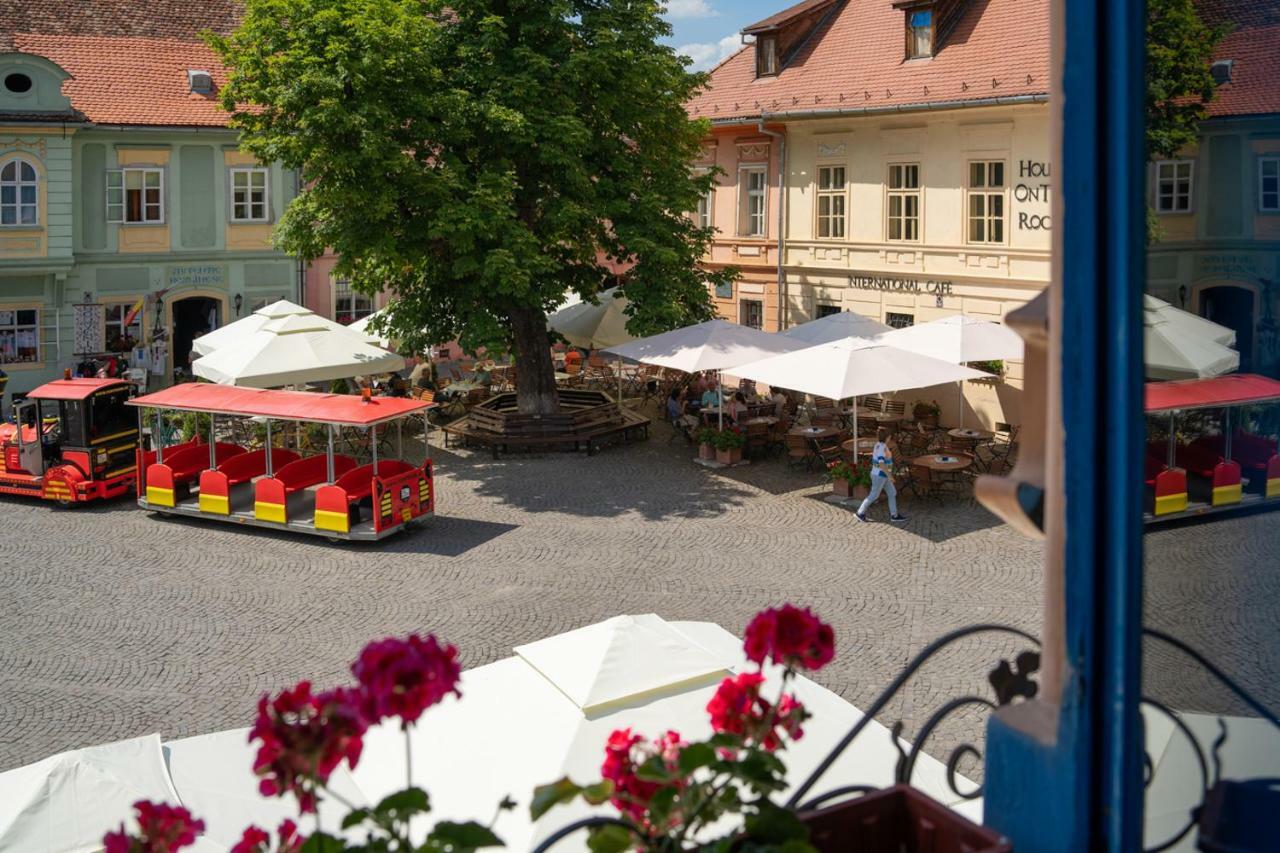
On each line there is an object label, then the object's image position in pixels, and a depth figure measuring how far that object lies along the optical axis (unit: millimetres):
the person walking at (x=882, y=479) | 19078
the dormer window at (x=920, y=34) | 27891
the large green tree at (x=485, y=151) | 21281
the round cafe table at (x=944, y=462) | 20109
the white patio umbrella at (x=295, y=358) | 22719
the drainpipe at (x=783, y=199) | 31219
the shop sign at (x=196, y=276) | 32812
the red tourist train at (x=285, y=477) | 18422
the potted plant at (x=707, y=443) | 23906
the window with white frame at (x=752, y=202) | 32312
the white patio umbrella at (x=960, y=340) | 22547
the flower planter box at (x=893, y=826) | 2863
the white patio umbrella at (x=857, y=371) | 20109
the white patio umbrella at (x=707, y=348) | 23016
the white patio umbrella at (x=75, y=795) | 7594
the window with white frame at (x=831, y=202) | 29928
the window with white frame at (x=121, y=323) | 31812
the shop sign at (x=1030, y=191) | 22766
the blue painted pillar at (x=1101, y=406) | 2529
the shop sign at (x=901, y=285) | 27109
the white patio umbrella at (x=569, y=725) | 7750
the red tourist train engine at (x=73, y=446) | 20891
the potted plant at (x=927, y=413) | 25891
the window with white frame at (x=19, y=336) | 30031
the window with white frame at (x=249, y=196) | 33562
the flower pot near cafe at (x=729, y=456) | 23641
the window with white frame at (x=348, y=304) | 35906
